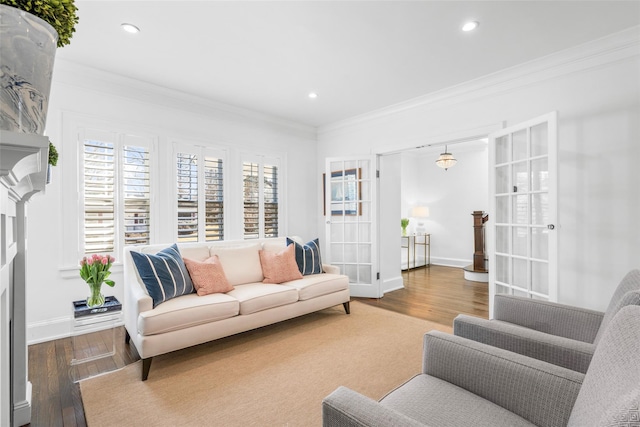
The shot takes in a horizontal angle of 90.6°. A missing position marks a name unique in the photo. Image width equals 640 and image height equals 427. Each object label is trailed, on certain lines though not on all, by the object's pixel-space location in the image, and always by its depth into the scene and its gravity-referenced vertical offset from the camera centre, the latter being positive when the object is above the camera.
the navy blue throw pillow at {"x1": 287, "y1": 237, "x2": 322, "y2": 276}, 3.69 -0.51
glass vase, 2.64 -0.70
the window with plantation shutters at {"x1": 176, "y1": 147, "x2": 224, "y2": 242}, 3.81 +0.25
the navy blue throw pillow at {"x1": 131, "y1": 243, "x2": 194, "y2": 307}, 2.55 -0.50
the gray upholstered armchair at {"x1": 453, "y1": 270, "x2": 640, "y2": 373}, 1.38 -0.60
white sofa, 2.36 -0.77
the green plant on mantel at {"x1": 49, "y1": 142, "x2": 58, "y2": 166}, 1.72 +0.32
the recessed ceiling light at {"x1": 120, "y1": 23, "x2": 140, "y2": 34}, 2.38 +1.42
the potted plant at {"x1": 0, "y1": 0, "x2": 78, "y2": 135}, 0.59 +0.30
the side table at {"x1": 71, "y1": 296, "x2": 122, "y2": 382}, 2.43 -1.17
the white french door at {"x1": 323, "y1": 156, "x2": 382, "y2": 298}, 4.52 -0.08
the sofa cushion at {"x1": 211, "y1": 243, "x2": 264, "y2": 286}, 3.29 -0.52
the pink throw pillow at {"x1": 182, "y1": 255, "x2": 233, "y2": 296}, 2.86 -0.58
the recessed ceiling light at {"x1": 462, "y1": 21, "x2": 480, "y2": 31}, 2.37 +1.44
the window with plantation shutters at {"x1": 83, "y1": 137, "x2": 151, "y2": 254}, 3.21 +0.21
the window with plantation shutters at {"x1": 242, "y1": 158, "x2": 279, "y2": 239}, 4.41 +0.22
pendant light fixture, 5.84 +1.01
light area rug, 1.87 -1.17
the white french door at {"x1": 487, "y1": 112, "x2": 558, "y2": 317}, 2.56 +0.05
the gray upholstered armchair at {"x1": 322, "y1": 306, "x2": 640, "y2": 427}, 0.75 -0.62
